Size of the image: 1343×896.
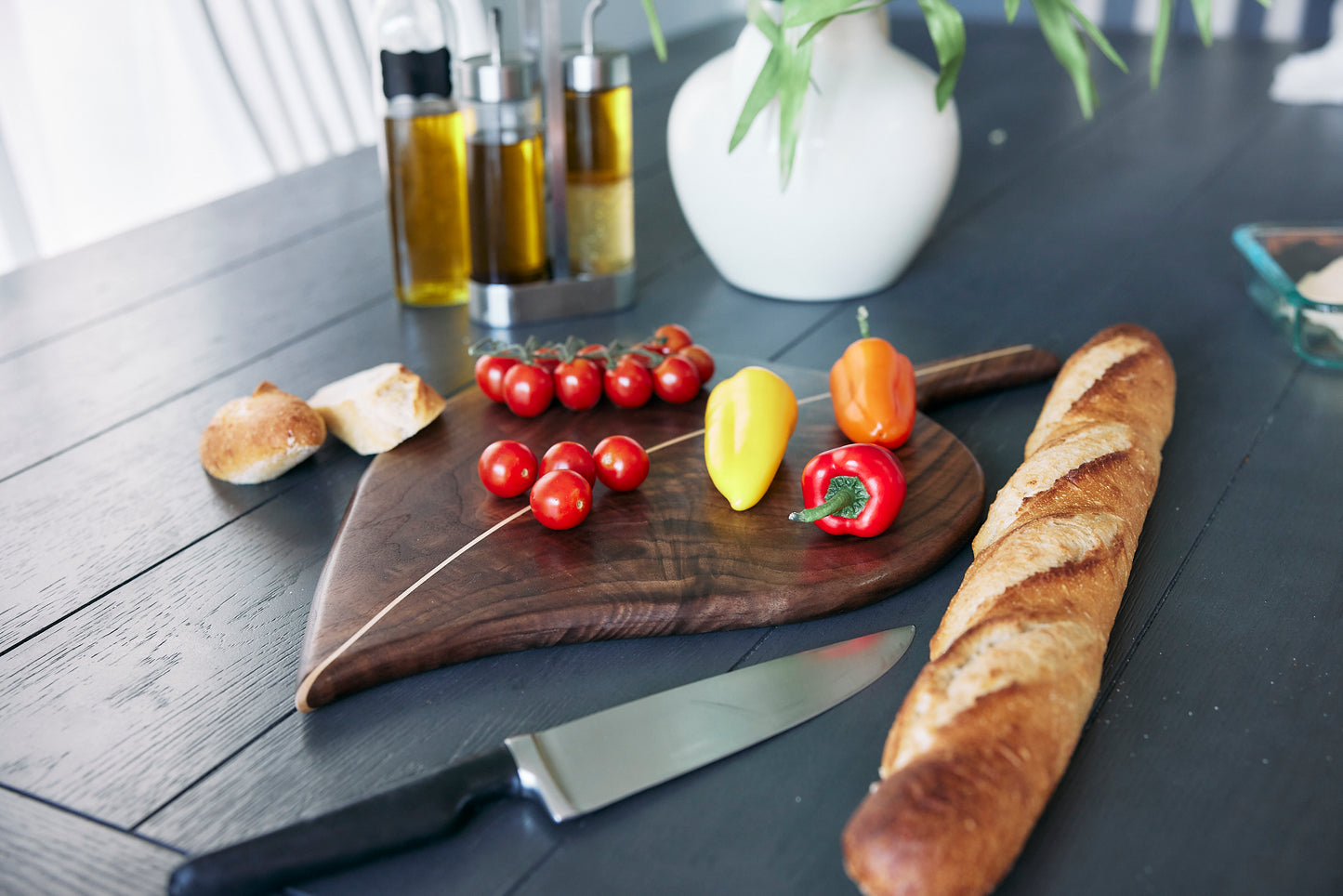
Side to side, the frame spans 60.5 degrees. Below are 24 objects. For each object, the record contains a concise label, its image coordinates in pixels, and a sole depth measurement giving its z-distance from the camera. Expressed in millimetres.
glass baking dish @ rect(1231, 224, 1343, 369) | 1228
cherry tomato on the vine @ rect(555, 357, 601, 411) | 1133
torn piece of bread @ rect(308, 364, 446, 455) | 1086
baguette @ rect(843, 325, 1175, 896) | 571
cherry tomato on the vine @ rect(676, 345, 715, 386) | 1158
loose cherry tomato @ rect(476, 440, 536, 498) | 972
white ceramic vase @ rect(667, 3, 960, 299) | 1314
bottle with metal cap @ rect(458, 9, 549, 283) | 1243
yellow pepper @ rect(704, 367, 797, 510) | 968
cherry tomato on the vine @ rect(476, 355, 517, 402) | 1149
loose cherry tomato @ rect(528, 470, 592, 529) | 920
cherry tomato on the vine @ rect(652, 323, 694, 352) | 1195
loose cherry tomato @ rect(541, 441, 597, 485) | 970
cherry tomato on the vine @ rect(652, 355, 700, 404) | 1133
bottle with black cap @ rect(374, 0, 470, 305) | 1258
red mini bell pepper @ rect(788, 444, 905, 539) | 903
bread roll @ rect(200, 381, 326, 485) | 1044
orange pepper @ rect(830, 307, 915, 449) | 1054
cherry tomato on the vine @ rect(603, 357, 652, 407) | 1130
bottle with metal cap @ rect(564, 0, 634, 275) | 1296
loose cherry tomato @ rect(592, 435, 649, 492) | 971
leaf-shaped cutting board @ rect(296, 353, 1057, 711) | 820
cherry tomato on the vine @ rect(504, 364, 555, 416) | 1119
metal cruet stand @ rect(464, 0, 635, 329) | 1295
